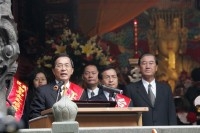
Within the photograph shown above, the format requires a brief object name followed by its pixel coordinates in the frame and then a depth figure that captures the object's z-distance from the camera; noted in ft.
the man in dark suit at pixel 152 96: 45.03
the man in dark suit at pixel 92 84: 44.57
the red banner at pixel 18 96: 43.96
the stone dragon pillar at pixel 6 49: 38.60
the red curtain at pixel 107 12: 83.38
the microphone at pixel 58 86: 40.51
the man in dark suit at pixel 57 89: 40.54
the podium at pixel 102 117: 33.97
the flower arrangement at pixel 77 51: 59.60
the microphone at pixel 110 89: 38.03
